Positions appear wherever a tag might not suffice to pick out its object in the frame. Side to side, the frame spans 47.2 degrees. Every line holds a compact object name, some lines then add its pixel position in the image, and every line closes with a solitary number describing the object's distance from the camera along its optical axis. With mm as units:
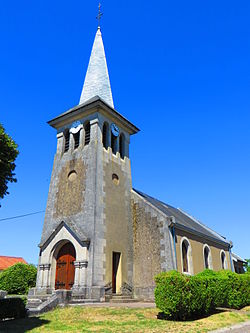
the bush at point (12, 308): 9984
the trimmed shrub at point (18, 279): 20172
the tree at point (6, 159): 9047
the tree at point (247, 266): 34609
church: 15953
